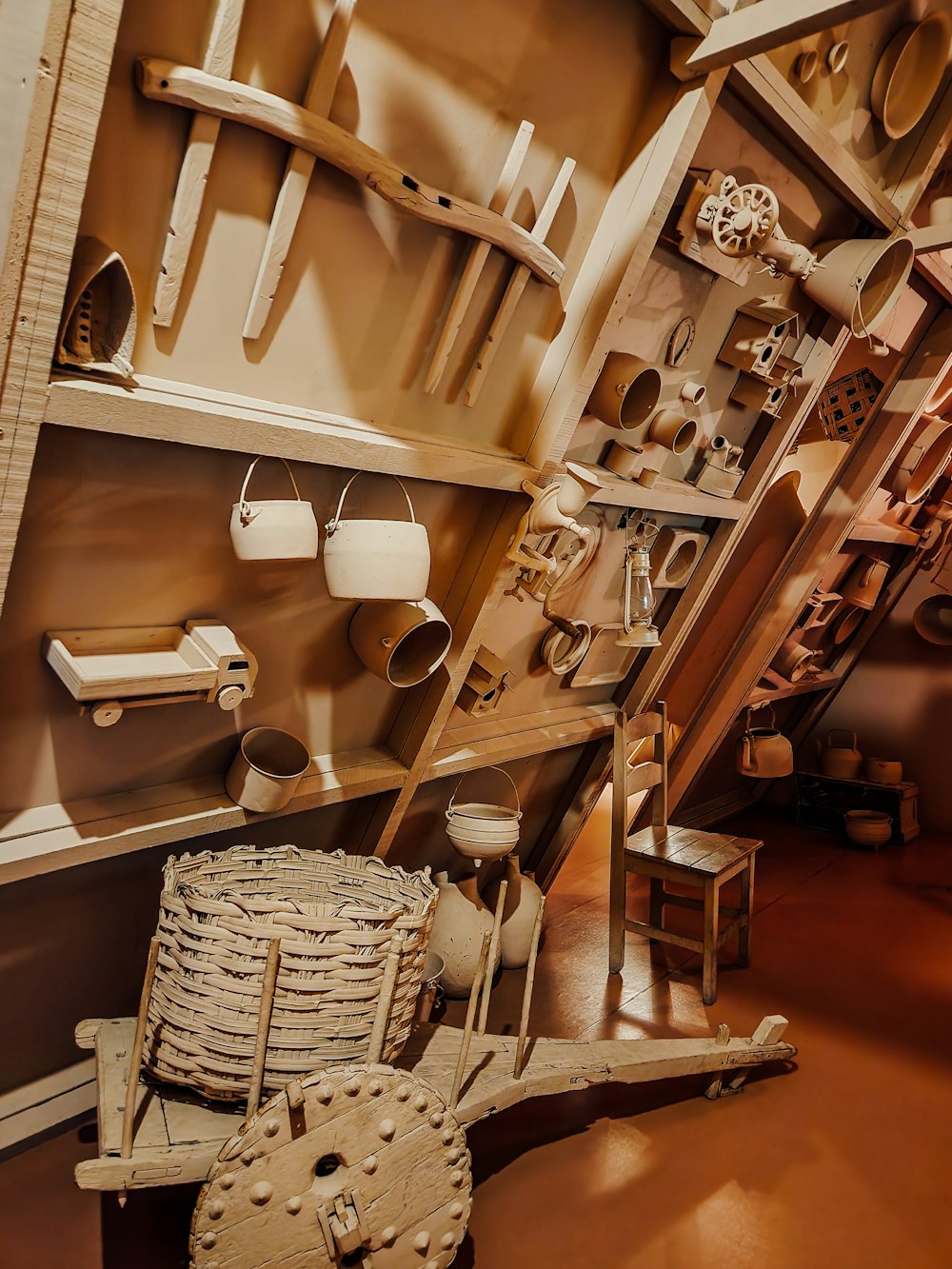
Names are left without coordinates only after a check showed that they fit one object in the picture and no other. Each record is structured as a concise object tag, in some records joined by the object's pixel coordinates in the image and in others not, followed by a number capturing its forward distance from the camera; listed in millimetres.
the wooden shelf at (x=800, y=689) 4496
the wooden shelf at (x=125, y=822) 1808
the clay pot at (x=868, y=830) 5227
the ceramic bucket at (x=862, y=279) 2625
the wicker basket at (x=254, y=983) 1674
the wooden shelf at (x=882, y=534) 4152
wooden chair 3279
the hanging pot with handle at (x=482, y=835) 2795
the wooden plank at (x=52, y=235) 1229
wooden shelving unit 1383
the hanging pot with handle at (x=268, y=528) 1741
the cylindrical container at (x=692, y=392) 2699
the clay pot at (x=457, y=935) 2922
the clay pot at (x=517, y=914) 3188
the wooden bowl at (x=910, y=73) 2576
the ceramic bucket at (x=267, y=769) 2100
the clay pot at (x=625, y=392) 2391
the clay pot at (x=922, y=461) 4023
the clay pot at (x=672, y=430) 2670
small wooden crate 5438
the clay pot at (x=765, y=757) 4543
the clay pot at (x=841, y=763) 5574
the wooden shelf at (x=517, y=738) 2811
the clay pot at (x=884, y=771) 5523
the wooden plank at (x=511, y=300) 1979
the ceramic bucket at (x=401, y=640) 2189
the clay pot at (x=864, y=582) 4570
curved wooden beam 1380
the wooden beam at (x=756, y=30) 1639
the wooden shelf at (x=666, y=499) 2637
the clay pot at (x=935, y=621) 5559
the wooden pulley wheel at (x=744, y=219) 2260
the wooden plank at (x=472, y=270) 1842
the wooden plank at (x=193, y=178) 1412
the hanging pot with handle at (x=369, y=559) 1871
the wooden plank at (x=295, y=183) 1517
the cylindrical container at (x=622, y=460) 2676
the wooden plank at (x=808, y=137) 2180
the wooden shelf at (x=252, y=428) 1468
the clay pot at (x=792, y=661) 4602
